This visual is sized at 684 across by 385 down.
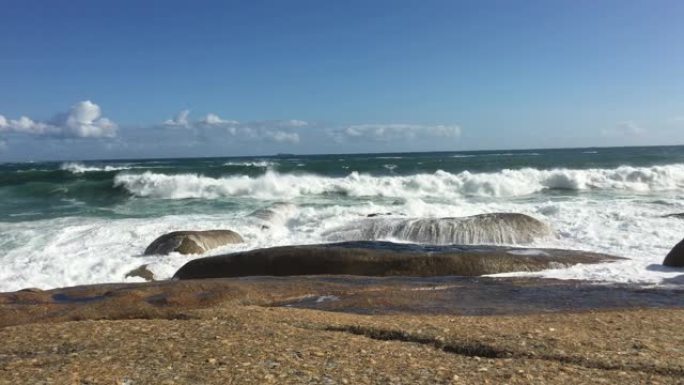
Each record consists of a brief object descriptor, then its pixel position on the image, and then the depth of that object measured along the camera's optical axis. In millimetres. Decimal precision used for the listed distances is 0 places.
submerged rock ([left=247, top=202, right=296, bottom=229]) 19812
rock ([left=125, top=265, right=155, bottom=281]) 13436
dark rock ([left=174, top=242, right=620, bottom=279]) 11602
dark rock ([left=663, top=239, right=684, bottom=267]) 11133
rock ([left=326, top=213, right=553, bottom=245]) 15023
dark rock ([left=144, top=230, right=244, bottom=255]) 15062
